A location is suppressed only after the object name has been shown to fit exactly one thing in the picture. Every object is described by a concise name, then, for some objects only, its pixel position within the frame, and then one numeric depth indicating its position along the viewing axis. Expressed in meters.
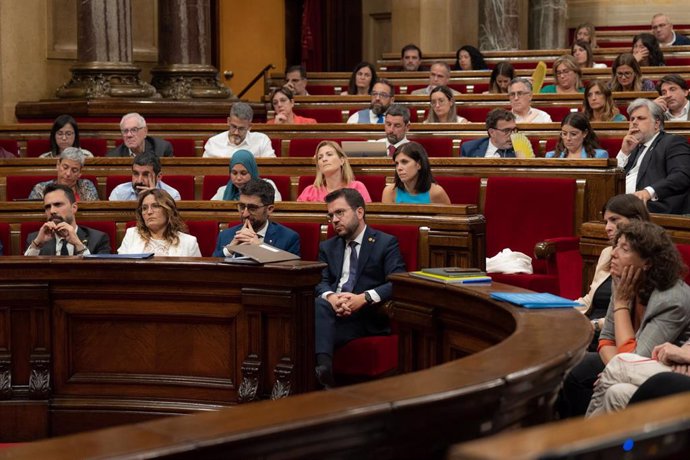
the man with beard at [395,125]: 10.35
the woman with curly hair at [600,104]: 11.15
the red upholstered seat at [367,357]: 7.24
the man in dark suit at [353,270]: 7.33
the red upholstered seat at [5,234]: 8.37
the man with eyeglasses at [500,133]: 10.23
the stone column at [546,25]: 22.32
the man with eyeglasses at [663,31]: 17.83
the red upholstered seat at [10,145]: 12.36
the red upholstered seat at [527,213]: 8.81
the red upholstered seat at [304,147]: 11.56
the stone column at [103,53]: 13.54
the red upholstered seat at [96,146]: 12.23
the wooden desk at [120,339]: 6.86
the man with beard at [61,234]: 7.83
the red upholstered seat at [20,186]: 10.10
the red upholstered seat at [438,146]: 11.07
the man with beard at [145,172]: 9.17
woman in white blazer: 7.87
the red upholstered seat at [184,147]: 12.09
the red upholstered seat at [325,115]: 14.23
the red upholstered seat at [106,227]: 8.44
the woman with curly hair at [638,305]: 5.48
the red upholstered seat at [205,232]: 8.33
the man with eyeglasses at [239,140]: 10.96
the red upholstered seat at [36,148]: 12.24
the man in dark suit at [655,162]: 8.99
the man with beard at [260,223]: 7.84
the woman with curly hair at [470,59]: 16.87
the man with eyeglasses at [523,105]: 11.93
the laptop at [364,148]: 10.24
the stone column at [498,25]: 20.00
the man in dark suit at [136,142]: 10.79
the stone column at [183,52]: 14.38
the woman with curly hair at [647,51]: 15.18
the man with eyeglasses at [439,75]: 14.47
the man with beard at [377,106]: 13.02
